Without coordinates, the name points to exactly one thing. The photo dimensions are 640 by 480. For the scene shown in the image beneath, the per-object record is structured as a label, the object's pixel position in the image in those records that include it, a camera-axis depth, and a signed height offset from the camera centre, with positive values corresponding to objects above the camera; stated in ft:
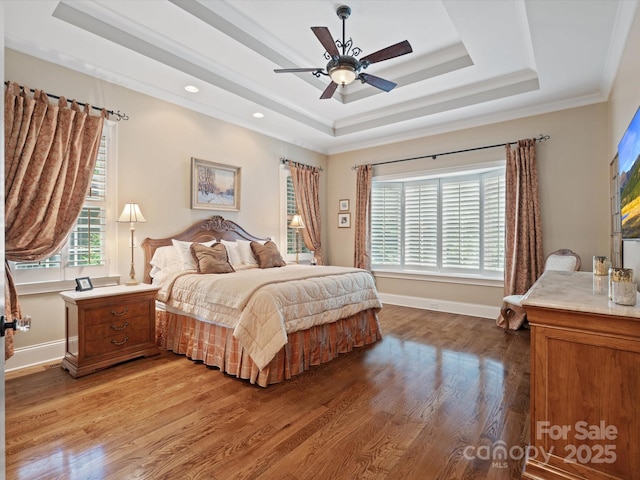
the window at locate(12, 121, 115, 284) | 10.68 +0.00
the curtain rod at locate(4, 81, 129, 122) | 10.49 +4.47
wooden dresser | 4.89 -2.32
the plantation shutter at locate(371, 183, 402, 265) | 19.79 +0.95
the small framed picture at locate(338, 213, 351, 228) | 21.15 +1.23
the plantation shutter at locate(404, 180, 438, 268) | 18.51 +0.84
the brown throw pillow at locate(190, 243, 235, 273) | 12.07 -0.75
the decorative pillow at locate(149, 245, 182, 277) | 12.46 -0.83
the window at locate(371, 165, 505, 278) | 16.52 +0.93
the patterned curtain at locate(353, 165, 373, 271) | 19.90 +1.48
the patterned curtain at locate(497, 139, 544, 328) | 14.39 +0.83
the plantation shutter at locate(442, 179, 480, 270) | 17.08 +0.85
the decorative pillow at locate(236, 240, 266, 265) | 14.55 -0.67
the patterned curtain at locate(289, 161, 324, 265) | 19.35 +2.30
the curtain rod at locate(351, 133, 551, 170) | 14.53 +4.48
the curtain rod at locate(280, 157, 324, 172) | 18.67 +4.42
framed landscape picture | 14.56 +2.44
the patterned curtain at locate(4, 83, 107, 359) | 9.36 +2.00
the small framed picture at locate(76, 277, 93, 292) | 10.37 -1.46
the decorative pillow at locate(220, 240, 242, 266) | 14.11 -0.61
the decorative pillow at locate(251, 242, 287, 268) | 14.48 -0.72
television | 6.64 +1.30
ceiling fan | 8.91 +5.12
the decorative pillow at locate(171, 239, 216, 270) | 12.48 -0.59
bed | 9.15 -2.17
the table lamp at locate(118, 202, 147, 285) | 11.50 +0.77
